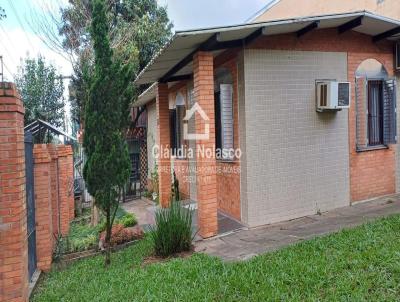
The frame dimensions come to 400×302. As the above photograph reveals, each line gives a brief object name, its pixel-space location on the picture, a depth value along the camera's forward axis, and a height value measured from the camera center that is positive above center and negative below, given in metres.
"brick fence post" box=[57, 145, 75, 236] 8.34 -1.07
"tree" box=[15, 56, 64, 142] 21.83 +4.22
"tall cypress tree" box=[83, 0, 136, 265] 5.48 +0.40
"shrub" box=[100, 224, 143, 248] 7.13 -2.02
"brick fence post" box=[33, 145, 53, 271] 6.07 -1.13
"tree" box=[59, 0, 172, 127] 12.54 +5.12
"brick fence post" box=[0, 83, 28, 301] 3.69 -0.61
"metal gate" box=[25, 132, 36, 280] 5.32 -0.96
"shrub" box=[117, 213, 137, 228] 8.69 -2.05
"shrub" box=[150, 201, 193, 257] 5.71 -1.57
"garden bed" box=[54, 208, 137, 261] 6.86 -2.18
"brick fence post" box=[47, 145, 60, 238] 7.13 -0.88
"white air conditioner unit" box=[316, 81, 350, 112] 7.15 +0.96
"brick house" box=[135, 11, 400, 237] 6.31 +0.57
